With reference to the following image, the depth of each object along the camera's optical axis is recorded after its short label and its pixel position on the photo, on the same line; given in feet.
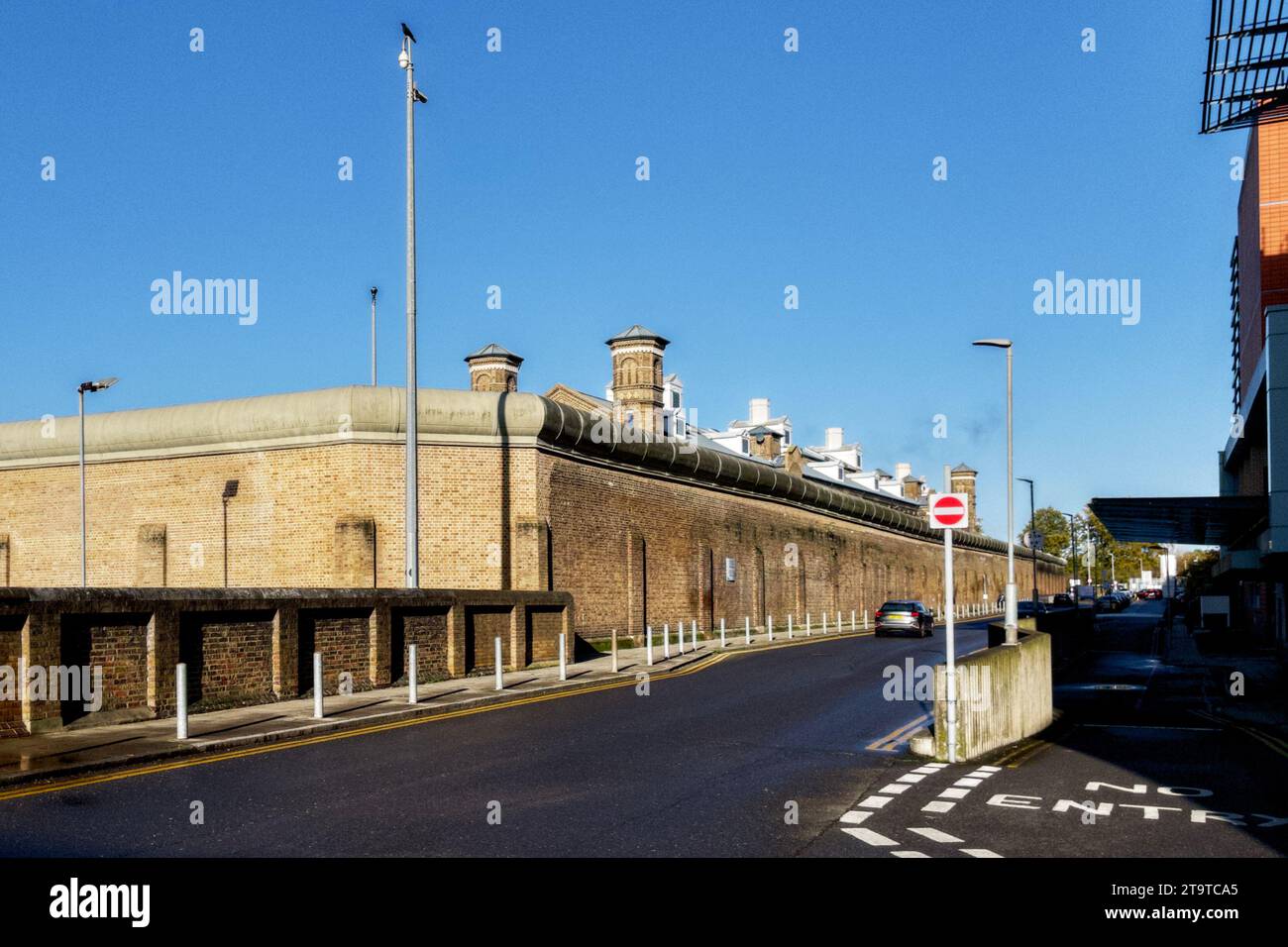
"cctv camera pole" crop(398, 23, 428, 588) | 75.61
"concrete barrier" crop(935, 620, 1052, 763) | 43.83
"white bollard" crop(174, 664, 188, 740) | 46.39
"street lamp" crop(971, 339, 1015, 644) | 70.40
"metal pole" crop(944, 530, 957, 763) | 43.24
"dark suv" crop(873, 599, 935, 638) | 140.67
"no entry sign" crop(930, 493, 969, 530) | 46.37
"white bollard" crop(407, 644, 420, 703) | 60.54
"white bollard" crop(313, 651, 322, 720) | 53.52
